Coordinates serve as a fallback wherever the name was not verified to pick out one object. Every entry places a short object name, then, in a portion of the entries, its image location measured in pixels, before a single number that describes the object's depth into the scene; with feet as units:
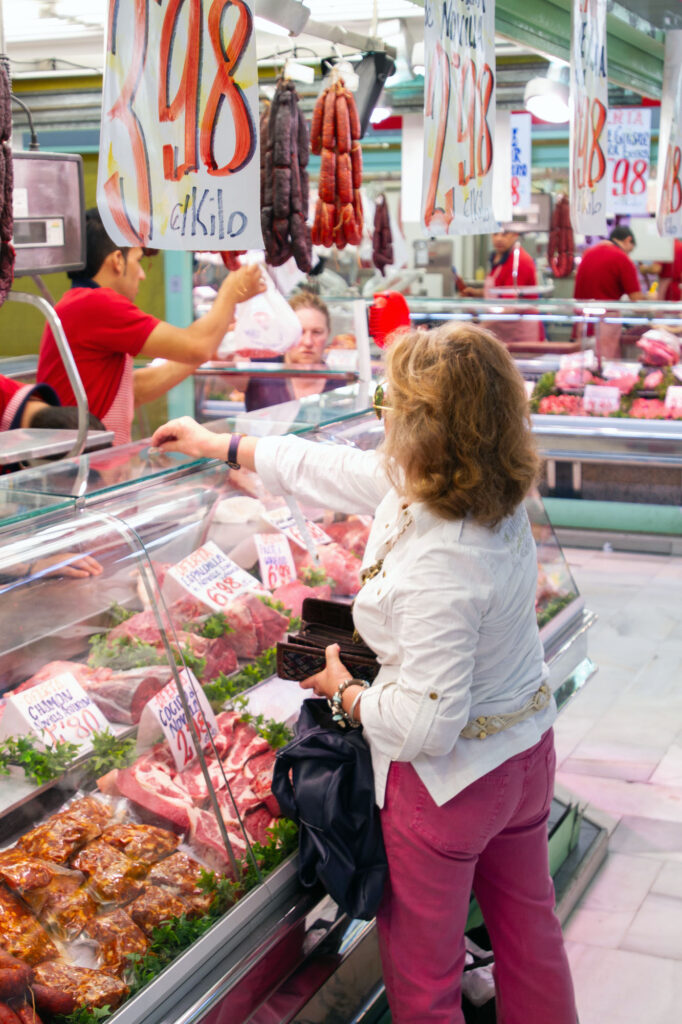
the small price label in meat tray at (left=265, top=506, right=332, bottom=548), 10.64
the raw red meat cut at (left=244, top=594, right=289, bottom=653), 9.61
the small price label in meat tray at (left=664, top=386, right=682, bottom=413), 23.84
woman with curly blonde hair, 6.19
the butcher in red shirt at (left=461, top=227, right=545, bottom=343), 35.19
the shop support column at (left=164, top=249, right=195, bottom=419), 30.60
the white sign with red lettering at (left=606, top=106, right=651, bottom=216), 31.78
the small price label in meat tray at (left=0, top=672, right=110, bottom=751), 7.17
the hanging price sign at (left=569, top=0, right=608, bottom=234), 14.24
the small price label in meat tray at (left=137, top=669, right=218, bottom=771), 7.52
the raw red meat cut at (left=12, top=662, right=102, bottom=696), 7.51
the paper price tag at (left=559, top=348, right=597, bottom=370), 25.05
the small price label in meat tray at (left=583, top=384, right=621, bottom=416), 24.44
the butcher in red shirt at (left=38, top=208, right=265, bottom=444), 13.76
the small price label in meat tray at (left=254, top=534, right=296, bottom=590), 10.30
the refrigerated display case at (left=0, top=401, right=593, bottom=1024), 6.59
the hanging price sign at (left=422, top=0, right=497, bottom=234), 11.07
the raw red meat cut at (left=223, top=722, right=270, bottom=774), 8.13
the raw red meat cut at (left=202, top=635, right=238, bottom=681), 8.79
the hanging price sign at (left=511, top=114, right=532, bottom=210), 32.01
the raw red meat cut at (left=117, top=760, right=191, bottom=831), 7.25
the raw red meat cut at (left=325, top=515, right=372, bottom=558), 11.62
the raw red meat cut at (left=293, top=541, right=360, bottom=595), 11.00
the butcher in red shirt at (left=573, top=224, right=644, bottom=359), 31.42
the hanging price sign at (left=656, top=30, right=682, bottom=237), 20.36
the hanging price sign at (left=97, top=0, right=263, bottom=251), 7.97
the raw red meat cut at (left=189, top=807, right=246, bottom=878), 7.20
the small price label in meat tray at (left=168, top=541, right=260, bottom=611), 9.24
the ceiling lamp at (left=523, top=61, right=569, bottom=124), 23.09
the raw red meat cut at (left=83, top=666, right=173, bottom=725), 7.64
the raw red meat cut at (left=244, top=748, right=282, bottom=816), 7.91
